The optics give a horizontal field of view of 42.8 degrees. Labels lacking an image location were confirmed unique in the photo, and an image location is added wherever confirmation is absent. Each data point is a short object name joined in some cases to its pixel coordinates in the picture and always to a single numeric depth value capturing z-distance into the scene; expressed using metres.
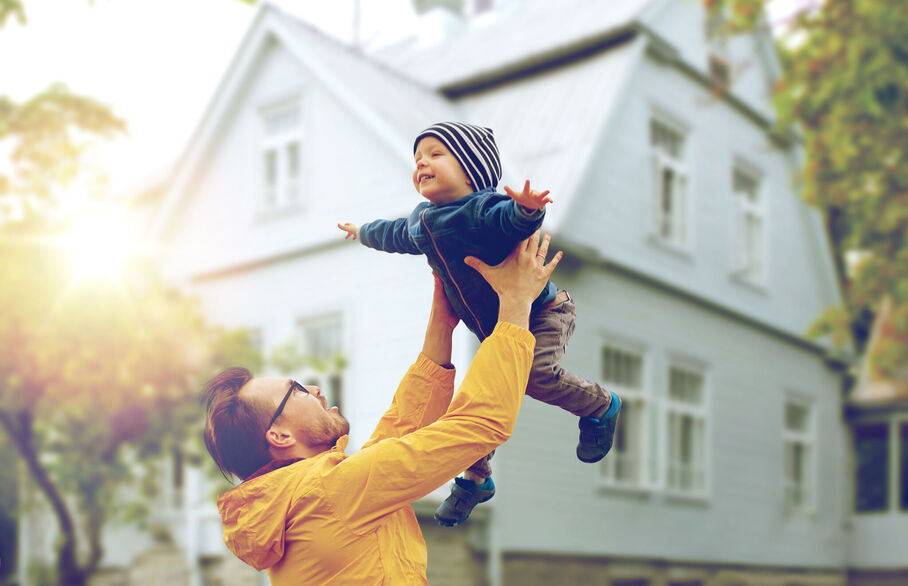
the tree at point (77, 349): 10.20
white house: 13.20
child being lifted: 2.23
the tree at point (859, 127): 11.59
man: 2.20
